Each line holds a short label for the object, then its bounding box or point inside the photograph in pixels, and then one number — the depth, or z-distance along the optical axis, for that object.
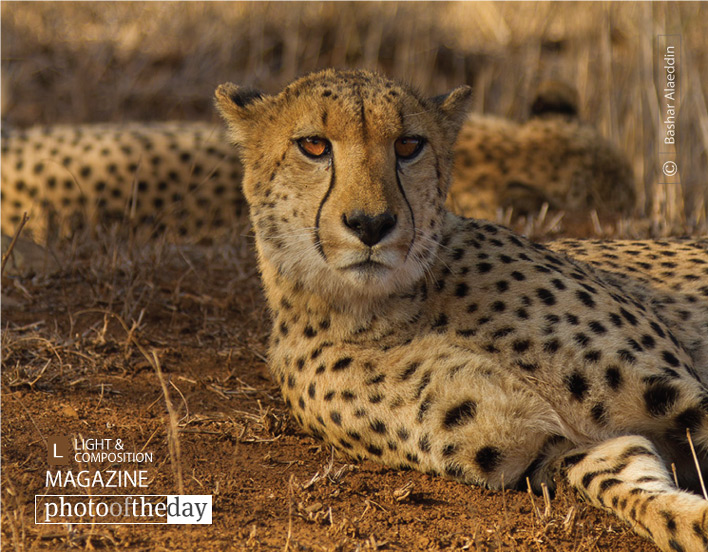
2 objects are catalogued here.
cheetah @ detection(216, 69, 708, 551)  4.80
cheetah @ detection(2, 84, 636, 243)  11.03
